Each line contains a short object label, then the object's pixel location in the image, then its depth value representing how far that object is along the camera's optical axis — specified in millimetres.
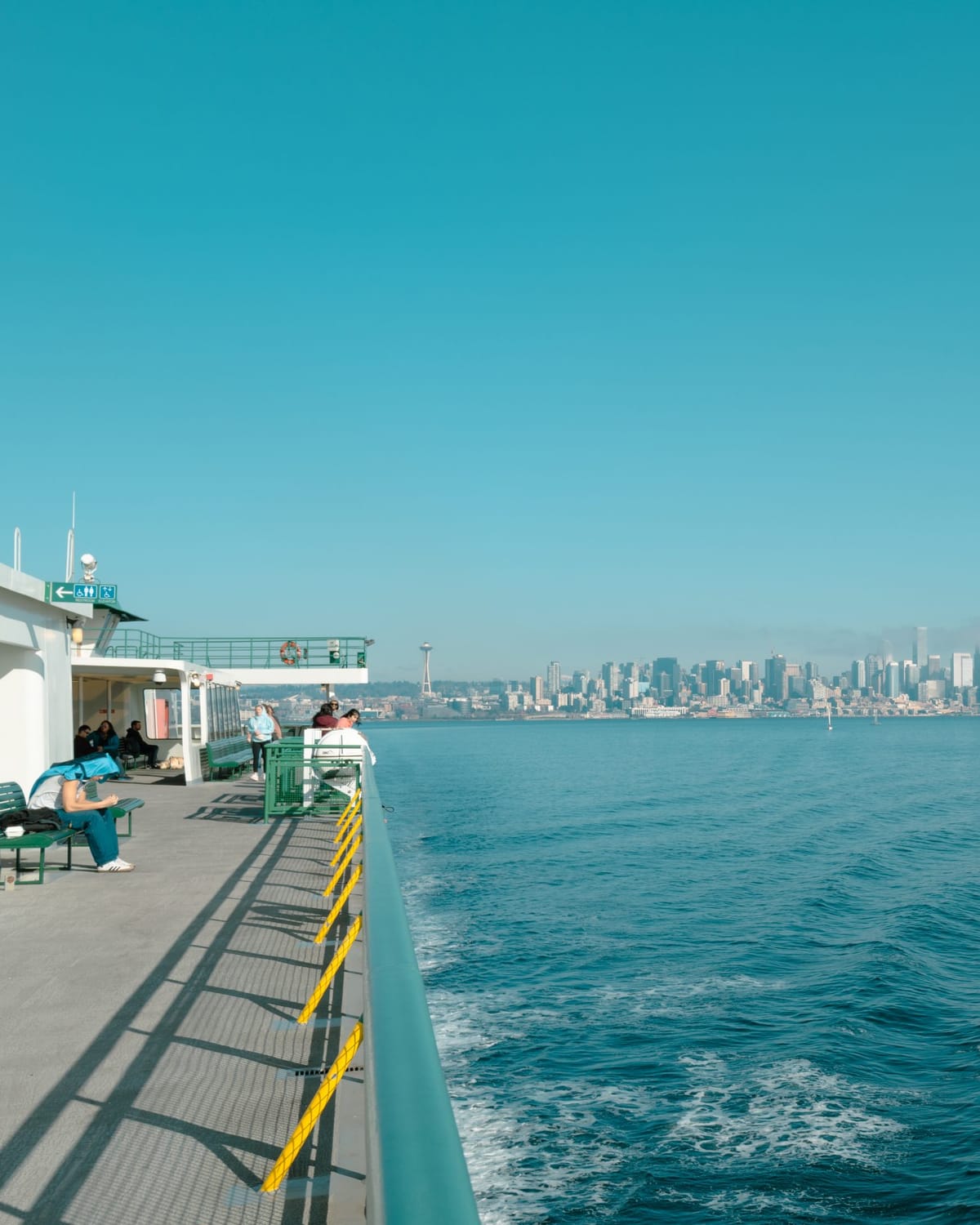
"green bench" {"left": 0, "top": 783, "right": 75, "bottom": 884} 10461
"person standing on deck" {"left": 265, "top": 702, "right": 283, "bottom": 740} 22031
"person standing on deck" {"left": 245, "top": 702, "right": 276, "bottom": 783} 21344
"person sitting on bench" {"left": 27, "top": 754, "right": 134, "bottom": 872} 11383
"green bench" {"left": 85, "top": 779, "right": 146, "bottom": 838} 12562
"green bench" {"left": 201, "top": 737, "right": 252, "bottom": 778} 24641
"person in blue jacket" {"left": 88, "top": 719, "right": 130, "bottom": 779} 24438
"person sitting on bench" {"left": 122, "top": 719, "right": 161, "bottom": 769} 28188
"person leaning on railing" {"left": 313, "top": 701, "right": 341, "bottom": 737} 17688
